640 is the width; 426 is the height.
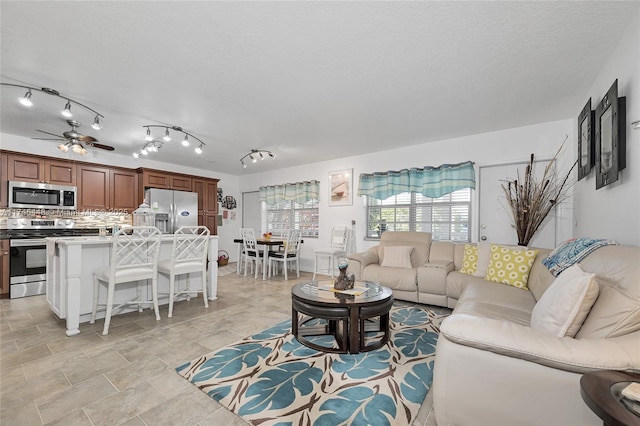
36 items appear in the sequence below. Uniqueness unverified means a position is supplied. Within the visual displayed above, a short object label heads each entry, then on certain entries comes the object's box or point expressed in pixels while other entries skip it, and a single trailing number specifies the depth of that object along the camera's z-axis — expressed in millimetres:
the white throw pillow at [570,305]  1291
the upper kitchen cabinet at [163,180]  5555
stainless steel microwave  4180
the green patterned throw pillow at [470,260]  3414
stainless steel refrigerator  5630
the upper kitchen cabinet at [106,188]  4879
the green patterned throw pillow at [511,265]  2867
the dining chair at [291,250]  5477
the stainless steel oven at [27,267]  3938
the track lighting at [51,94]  2674
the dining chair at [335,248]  5195
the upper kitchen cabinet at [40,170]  4203
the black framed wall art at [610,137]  1935
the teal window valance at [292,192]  6145
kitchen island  2672
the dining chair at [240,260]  5837
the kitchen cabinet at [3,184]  4094
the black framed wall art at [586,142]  2543
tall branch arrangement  3537
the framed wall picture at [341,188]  5633
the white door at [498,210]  3828
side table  745
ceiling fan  3271
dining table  5266
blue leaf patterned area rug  1562
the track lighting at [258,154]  5035
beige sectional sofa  1053
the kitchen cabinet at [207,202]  6488
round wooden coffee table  2193
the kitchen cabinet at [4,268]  3885
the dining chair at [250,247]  5474
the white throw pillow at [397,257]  3896
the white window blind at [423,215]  4414
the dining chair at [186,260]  3217
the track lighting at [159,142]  3848
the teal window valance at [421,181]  4266
